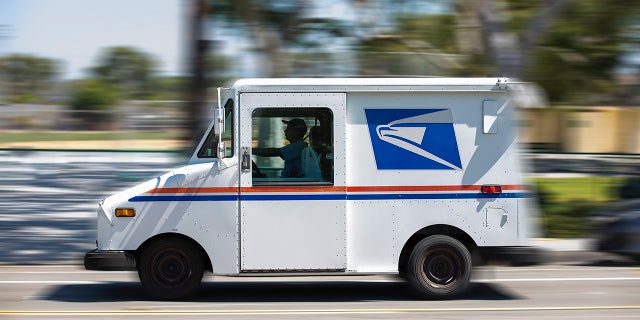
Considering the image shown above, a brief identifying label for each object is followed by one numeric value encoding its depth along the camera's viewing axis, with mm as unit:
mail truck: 8805
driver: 8828
